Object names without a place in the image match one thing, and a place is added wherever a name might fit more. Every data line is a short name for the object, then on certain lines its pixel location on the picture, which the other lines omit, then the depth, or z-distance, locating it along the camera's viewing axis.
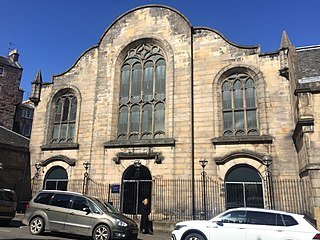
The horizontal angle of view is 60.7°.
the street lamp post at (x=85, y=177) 17.91
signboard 17.12
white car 7.89
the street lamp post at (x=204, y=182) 15.38
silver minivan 9.86
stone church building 15.12
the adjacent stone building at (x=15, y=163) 19.45
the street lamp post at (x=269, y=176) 14.42
